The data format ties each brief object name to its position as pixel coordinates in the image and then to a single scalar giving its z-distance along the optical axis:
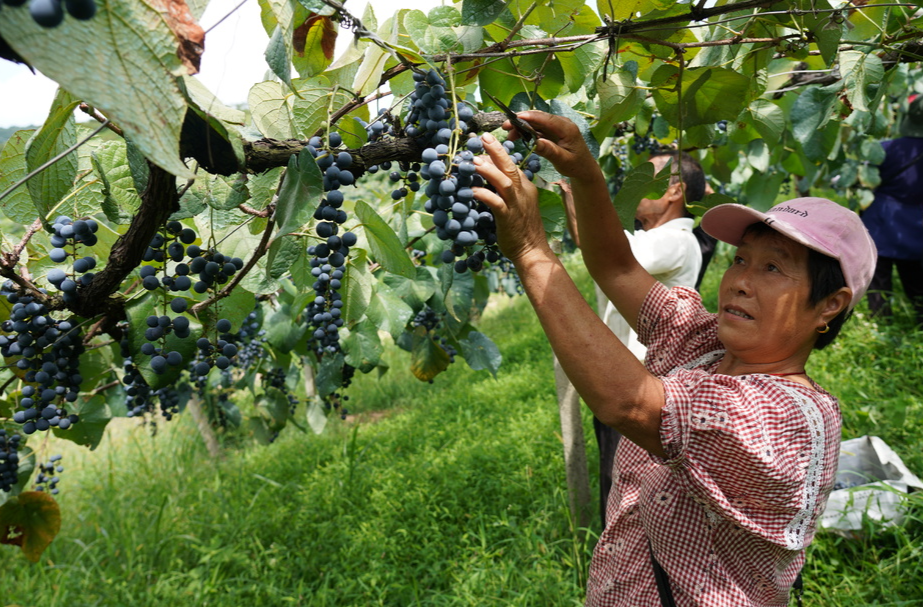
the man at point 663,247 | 2.49
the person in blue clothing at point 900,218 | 4.15
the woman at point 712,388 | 1.03
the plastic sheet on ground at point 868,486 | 2.57
